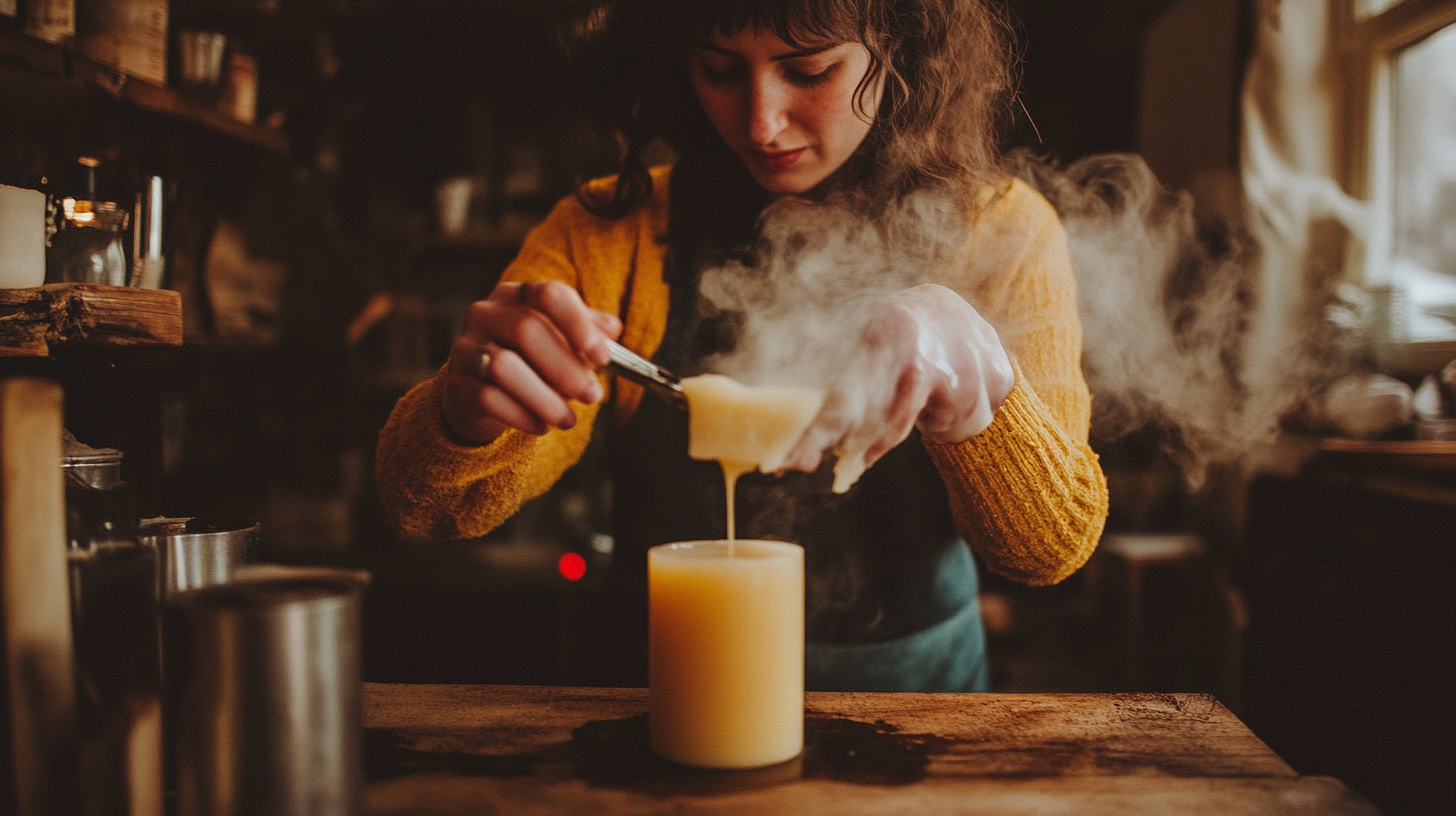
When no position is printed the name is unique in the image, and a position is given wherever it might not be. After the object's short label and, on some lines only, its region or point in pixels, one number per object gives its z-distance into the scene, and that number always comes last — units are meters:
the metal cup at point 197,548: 1.02
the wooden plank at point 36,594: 0.78
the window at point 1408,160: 2.76
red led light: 3.45
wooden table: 0.93
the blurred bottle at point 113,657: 0.84
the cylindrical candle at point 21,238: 1.28
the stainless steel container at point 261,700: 0.75
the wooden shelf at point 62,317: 1.19
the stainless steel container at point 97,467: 1.02
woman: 1.15
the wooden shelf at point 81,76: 1.78
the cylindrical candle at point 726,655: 0.98
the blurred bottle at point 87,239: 1.49
